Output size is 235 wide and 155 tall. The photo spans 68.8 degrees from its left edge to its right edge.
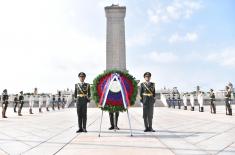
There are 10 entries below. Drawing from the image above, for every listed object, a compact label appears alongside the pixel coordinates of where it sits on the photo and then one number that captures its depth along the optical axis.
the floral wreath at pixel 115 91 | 5.47
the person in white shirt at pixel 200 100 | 14.13
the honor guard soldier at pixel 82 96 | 5.81
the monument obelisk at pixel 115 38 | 28.05
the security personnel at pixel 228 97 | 10.85
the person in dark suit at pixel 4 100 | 10.76
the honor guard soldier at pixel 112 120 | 5.97
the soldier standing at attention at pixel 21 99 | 12.78
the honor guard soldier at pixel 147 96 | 5.80
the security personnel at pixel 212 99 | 12.36
